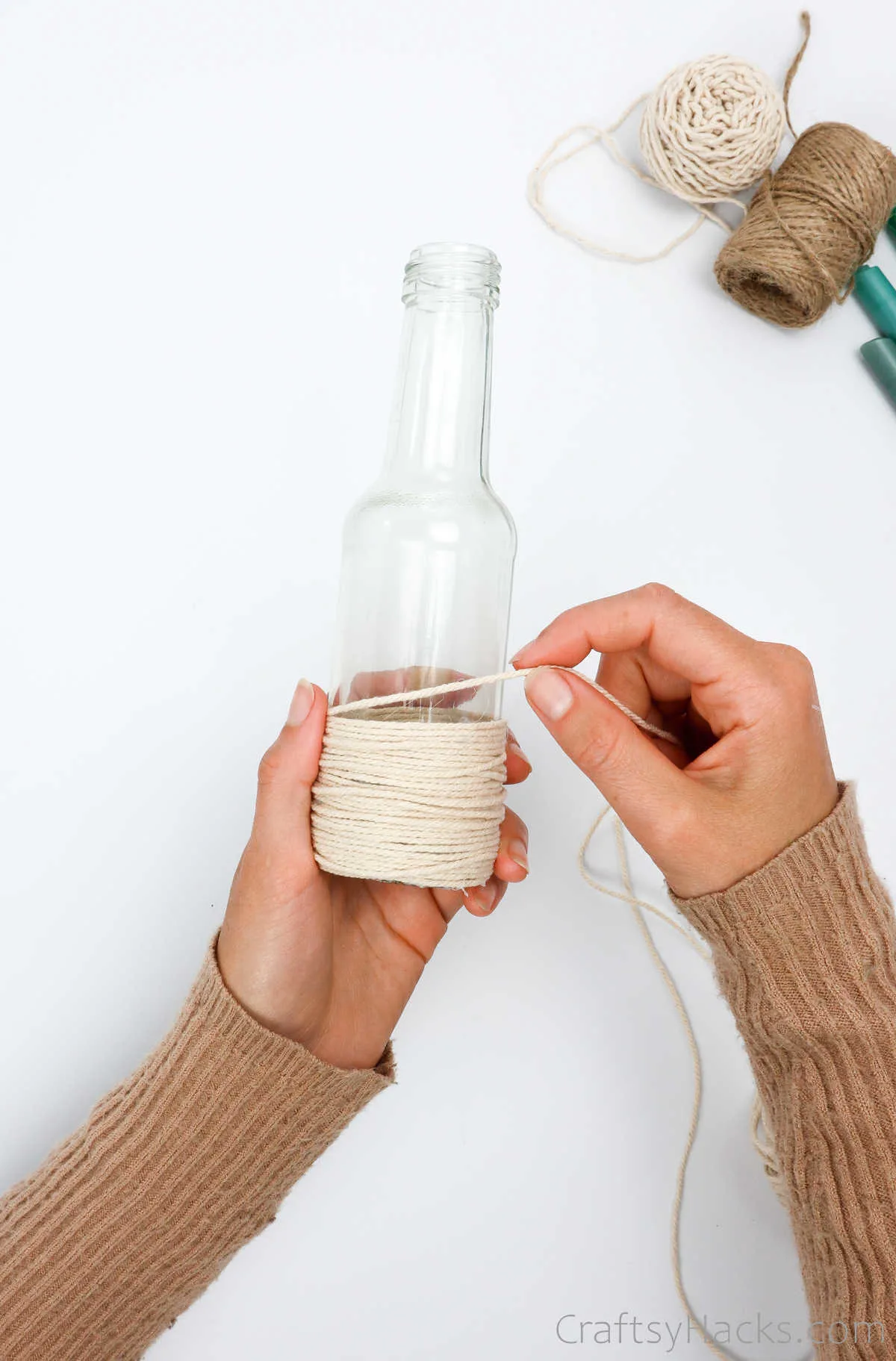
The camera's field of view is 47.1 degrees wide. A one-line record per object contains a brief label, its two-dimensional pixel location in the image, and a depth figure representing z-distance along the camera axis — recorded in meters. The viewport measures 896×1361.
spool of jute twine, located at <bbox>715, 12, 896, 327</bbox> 1.07
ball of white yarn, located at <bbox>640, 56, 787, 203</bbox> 1.06
